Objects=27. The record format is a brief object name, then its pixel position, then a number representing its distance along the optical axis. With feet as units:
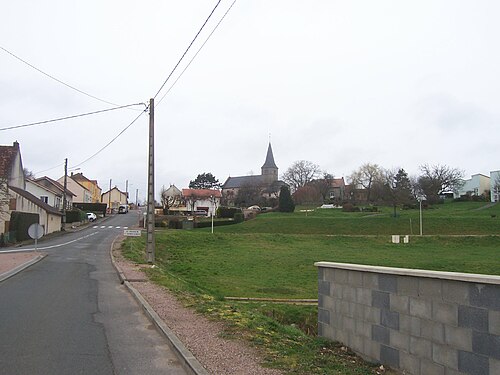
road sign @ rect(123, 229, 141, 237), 87.51
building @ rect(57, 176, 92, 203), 352.69
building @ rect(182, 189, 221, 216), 359.17
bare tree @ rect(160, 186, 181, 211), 295.99
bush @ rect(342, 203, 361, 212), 280.10
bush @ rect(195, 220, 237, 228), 217.13
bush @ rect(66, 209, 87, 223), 236.84
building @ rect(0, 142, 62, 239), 146.81
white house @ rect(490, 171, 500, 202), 321.93
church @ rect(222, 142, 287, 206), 381.81
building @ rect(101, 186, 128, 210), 476.54
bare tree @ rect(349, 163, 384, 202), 378.32
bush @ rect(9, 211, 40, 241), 145.94
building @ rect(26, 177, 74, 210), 233.35
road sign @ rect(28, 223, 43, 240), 97.40
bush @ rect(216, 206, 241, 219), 264.74
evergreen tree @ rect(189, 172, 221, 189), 466.70
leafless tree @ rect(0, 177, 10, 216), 90.11
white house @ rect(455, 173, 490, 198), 387.49
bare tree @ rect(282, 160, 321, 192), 400.82
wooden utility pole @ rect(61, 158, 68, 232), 181.57
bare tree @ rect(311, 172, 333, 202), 375.86
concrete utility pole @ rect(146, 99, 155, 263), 78.02
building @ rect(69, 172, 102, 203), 411.46
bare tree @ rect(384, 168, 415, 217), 286.05
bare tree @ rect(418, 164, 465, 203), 319.47
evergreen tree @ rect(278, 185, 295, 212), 284.20
